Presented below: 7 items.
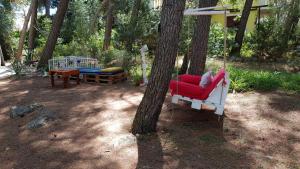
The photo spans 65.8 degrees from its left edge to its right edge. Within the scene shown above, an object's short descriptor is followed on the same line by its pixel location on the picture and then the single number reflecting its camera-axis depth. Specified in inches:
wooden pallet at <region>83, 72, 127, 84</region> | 263.3
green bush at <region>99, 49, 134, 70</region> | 305.8
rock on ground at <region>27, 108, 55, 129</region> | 161.7
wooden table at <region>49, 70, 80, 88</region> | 253.1
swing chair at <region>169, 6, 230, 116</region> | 151.2
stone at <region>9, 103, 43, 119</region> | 181.7
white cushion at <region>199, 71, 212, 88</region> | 158.3
